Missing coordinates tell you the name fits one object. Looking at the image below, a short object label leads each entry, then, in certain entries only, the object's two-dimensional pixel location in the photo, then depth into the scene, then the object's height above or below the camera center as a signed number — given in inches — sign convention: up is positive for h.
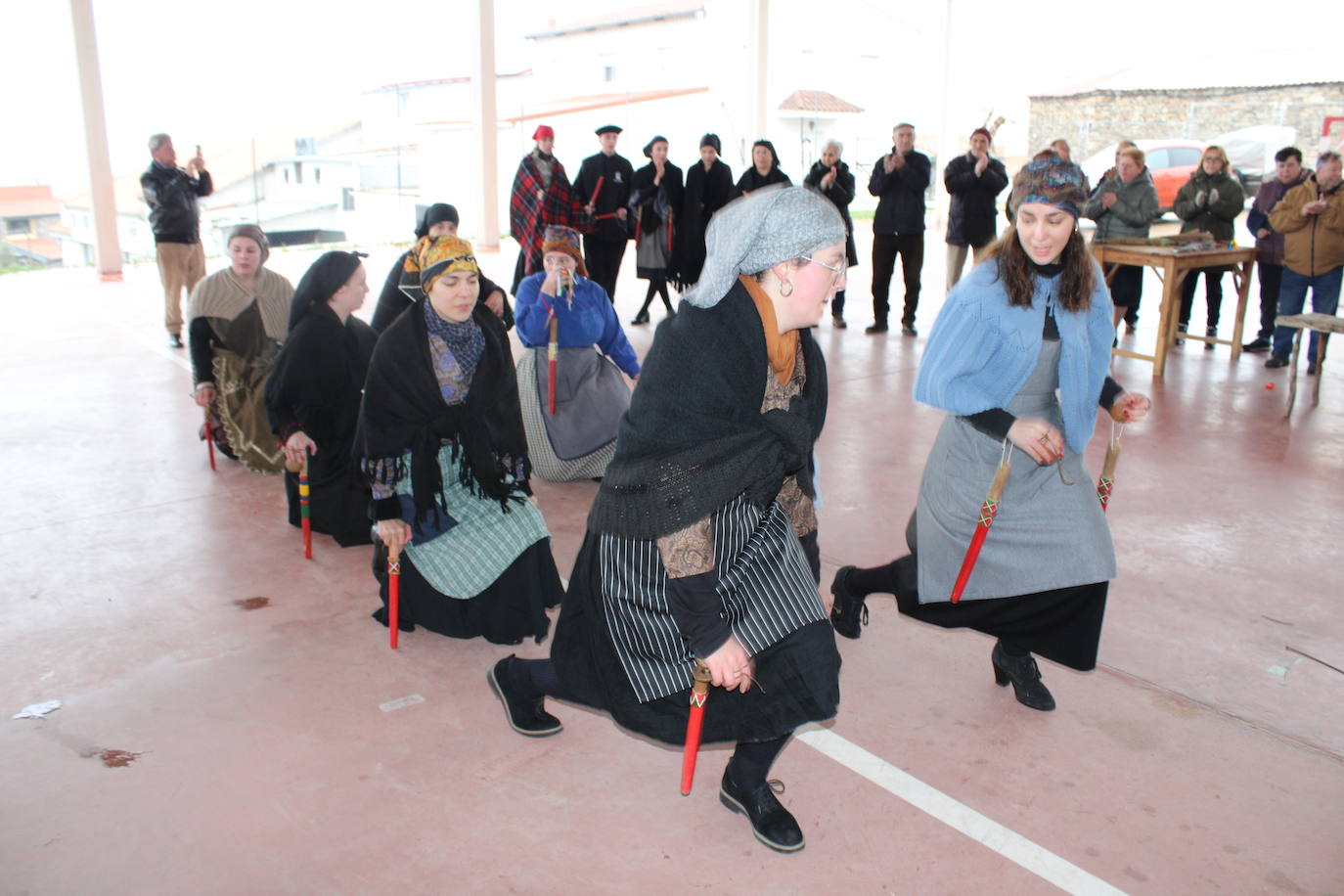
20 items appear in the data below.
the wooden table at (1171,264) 304.8 -10.3
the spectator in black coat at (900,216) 360.5 +3.4
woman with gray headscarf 83.0 -23.6
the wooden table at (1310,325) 257.9 -23.0
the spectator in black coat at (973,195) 362.9 +11.0
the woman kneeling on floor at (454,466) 134.3 -30.6
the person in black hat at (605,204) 357.7 +6.8
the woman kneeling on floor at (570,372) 206.5 -28.2
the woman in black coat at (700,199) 382.6 +9.5
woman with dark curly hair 115.3 -19.3
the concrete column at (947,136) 719.7 +62.6
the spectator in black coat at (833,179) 357.1 +15.7
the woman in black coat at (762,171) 369.0 +18.7
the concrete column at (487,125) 557.3 +52.4
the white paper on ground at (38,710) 122.5 -55.0
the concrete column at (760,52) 609.9 +97.0
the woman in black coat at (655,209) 372.8 +5.6
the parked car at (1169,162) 726.5 +44.2
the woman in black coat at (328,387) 164.2 -25.1
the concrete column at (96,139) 463.8 +36.4
